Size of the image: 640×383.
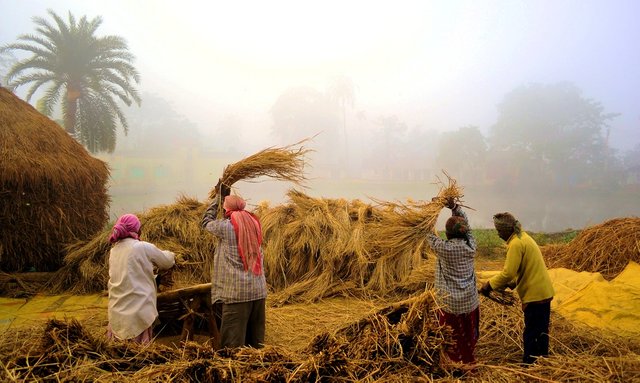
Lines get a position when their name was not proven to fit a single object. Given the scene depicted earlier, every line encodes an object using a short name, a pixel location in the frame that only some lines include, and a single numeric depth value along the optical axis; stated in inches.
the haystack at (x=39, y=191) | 248.1
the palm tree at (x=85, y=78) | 640.4
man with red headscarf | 114.6
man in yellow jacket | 116.7
